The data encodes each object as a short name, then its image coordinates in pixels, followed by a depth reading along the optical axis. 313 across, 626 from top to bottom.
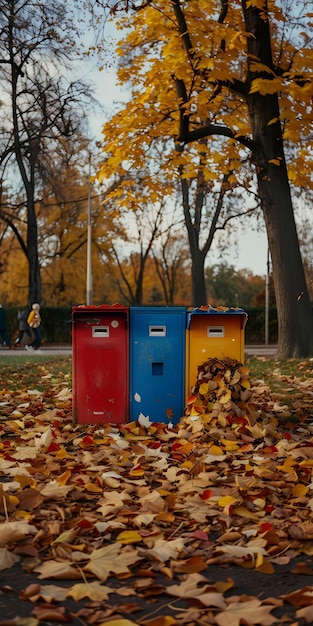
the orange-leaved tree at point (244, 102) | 12.83
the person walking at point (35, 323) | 22.94
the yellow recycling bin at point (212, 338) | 7.17
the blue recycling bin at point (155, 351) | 7.20
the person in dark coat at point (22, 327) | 27.83
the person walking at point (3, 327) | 25.22
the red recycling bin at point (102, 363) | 7.18
